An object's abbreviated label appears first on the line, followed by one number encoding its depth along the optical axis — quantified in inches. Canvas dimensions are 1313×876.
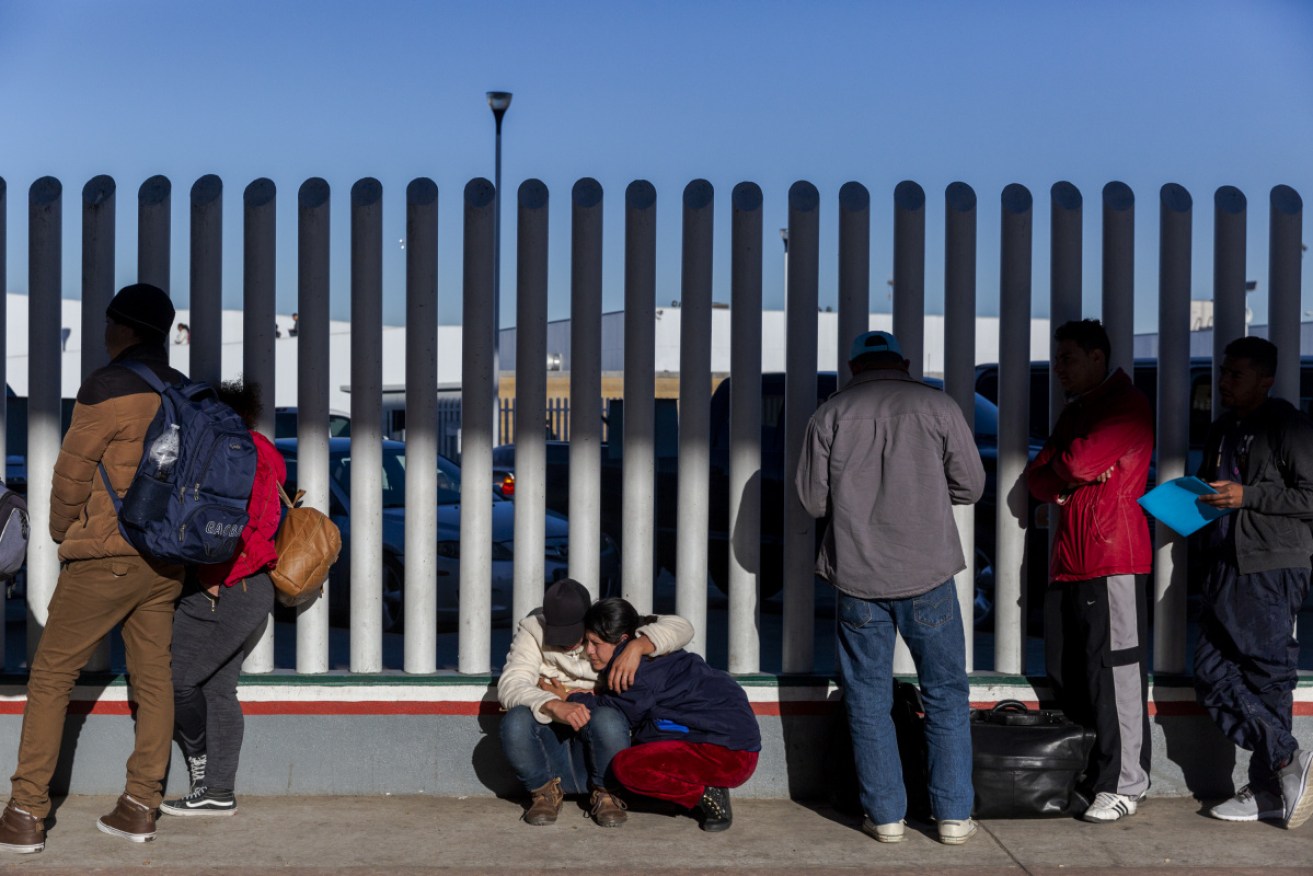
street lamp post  964.6
